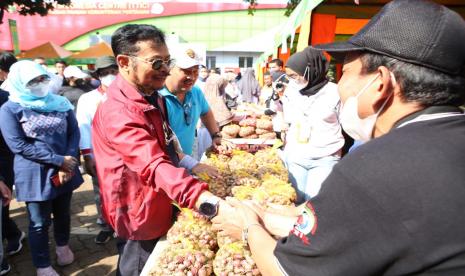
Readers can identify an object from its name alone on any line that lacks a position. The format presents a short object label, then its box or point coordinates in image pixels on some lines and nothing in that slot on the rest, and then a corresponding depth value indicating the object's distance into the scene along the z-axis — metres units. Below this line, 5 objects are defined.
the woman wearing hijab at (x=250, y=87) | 9.98
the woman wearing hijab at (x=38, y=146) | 2.78
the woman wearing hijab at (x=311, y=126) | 3.08
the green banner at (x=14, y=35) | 12.78
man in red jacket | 1.58
